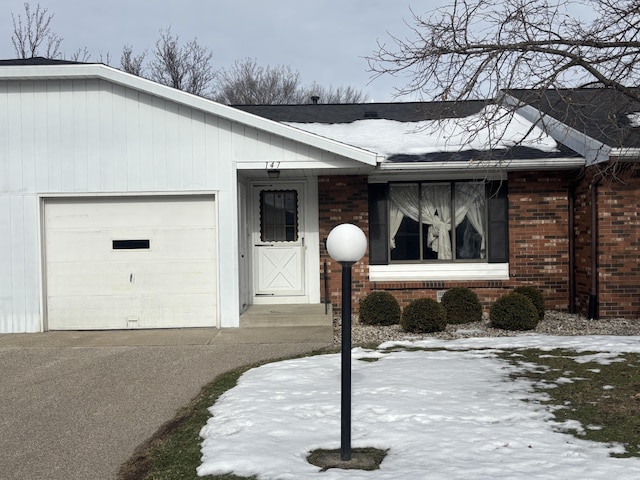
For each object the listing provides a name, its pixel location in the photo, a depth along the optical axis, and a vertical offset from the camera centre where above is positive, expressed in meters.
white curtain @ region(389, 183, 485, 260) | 11.60 +0.55
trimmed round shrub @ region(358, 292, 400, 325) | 10.16 -1.14
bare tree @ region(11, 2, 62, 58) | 28.00 +9.17
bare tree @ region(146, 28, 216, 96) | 33.56 +9.31
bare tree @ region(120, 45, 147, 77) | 32.69 +9.47
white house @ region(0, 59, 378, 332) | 9.81 +0.83
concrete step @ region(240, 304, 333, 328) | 9.91 -1.22
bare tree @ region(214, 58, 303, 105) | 35.81 +8.82
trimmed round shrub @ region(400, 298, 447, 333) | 9.44 -1.18
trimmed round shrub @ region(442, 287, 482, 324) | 10.30 -1.13
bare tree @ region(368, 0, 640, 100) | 6.84 +2.16
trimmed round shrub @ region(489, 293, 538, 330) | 9.65 -1.18
